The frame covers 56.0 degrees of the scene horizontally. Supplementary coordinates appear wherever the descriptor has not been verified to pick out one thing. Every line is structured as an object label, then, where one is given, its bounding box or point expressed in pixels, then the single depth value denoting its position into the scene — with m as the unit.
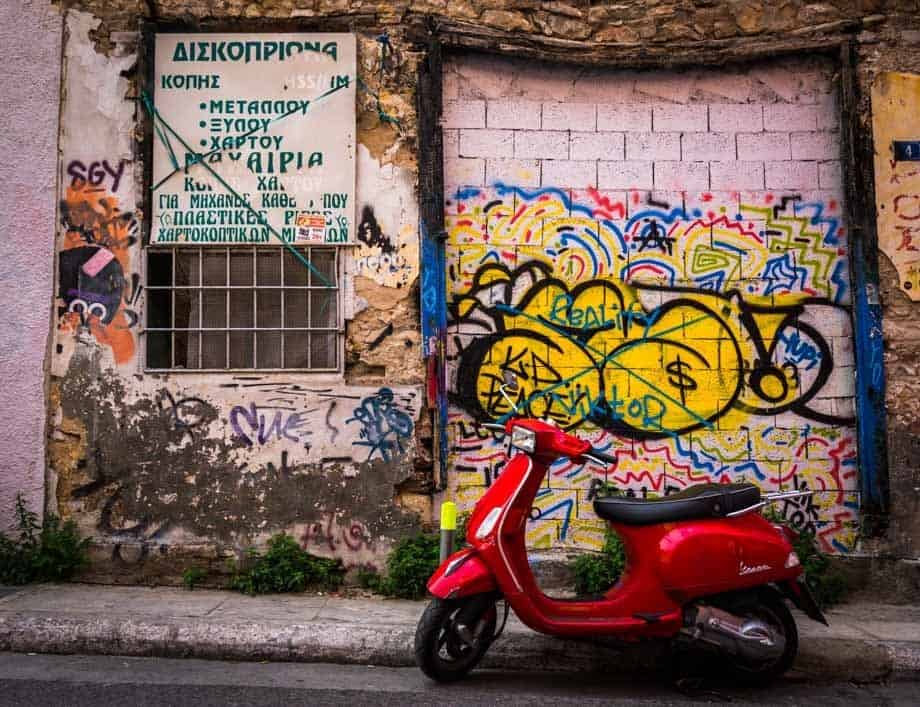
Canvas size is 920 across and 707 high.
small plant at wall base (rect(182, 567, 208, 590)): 6.05
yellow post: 4.79
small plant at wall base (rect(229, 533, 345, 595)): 6.00
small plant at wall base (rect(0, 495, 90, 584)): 6.04
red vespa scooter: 4.40
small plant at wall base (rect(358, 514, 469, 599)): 5.98
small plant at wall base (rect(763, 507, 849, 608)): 6.00
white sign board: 6.36
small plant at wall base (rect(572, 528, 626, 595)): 6.02
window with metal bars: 6.37
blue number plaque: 6.34
